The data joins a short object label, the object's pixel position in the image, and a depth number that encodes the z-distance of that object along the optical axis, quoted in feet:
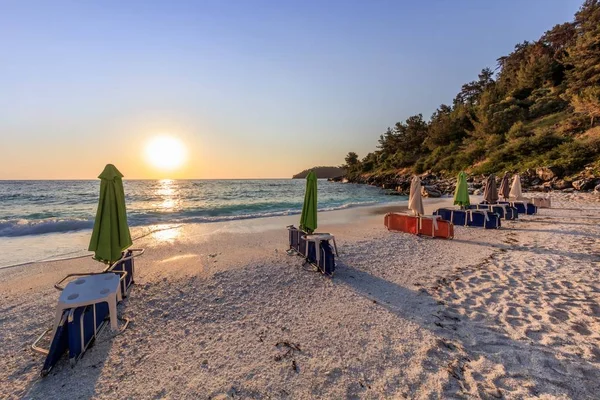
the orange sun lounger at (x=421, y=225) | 33.35
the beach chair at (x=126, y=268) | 17.80
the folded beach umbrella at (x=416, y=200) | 34.76
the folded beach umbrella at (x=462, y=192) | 42.32
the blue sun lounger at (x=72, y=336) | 11.48
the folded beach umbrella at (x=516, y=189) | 52.75
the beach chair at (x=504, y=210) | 44.42
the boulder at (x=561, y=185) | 76.74
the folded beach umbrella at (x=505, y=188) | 52.01
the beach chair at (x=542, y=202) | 54.75
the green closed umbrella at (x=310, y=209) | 25.61
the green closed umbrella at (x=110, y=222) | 17.15
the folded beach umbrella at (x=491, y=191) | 43.91
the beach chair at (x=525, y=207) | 49.01
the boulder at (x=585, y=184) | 71.68
